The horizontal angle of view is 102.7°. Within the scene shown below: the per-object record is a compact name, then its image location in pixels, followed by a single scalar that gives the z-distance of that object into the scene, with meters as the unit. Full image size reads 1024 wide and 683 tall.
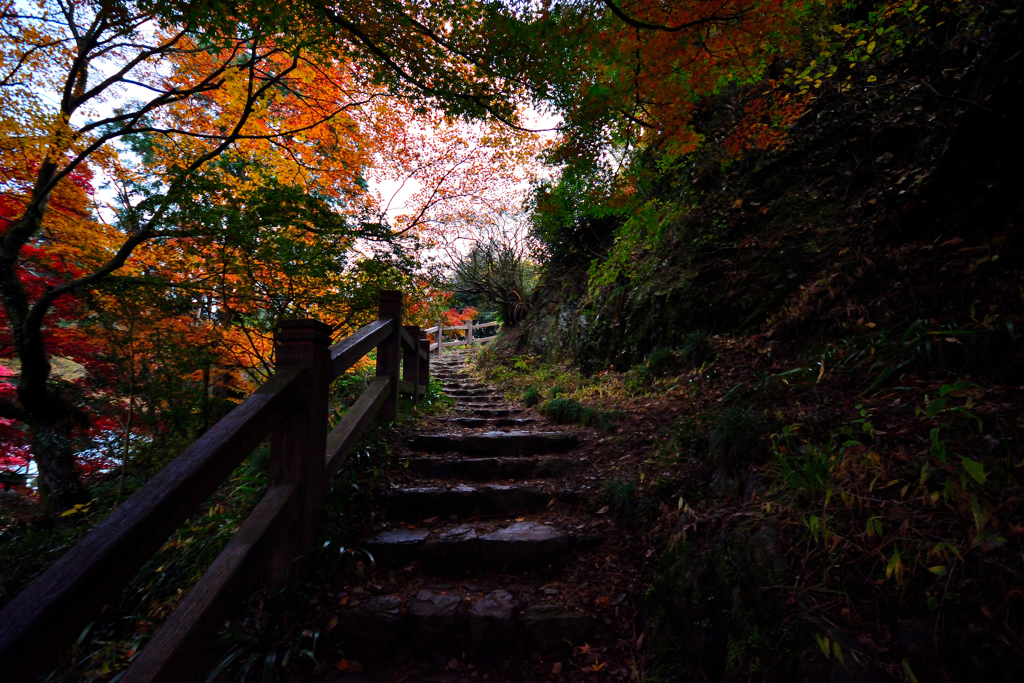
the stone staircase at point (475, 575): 2.06
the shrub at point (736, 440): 2.56
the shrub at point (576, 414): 4.44
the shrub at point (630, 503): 2.66
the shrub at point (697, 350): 4.64
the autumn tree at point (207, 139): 3.97
